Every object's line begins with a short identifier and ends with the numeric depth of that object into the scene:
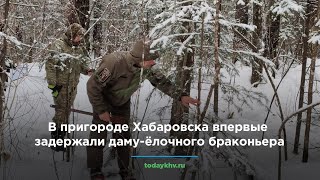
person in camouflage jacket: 5.44
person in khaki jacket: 4.42
